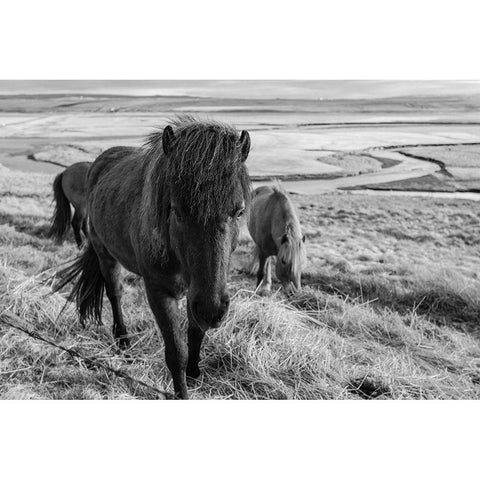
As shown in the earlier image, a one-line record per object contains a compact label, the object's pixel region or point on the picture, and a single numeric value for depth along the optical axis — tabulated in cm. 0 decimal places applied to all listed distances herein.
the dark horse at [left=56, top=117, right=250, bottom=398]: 186
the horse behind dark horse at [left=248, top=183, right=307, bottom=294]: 313
